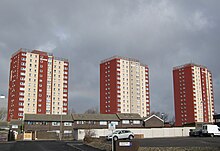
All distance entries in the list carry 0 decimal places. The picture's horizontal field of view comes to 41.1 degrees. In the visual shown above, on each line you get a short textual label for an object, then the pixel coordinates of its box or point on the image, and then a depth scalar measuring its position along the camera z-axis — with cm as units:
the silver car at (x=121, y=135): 4166
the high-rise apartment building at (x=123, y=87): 11281
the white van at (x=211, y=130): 4997
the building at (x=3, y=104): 7430
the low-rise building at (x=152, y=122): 8938
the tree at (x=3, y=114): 8734
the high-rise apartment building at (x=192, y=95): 12025
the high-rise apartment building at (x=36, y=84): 10194
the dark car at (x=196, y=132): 5306
